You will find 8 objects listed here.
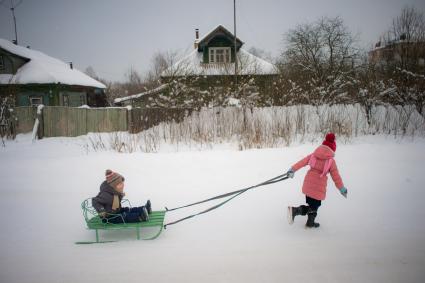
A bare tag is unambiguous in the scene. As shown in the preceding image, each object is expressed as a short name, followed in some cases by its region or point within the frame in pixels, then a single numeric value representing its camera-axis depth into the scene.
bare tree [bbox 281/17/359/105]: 21.34
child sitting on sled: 3.92
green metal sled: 3.86
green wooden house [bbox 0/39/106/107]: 21.91
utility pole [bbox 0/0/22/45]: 21.10
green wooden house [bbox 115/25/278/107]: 14.52
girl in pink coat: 3.97
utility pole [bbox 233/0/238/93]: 16.55
